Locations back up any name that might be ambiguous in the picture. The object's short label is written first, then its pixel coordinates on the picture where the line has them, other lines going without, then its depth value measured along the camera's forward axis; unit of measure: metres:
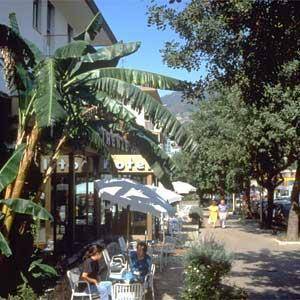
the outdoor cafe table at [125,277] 11.73
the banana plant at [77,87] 9.38
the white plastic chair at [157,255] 16.33
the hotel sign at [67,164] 13.39
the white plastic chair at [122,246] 16.31
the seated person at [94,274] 10.49
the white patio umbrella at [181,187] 31.15
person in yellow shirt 35.75
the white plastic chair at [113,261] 13.53
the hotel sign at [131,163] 23.62
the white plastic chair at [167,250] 17.69
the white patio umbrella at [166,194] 18.28
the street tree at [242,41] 8.51
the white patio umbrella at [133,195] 16.17
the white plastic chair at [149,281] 11.72
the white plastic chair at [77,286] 10.52
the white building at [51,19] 15.81
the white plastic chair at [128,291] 10.53
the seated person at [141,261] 12.06
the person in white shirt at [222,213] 34.67
